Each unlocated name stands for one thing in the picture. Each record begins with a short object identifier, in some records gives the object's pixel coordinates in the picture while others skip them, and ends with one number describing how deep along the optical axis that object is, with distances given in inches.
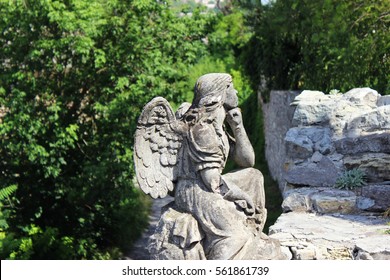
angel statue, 405.1
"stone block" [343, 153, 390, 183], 608.9
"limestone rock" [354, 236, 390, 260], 456.3
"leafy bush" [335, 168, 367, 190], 606.3
